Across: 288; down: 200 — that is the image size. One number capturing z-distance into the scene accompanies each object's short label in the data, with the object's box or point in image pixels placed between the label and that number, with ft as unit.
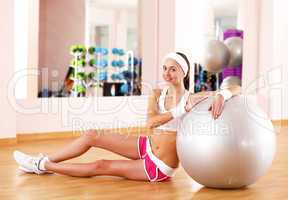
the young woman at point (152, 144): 9.14
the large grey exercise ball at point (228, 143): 8.14
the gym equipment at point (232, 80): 23.49
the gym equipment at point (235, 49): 22.84
